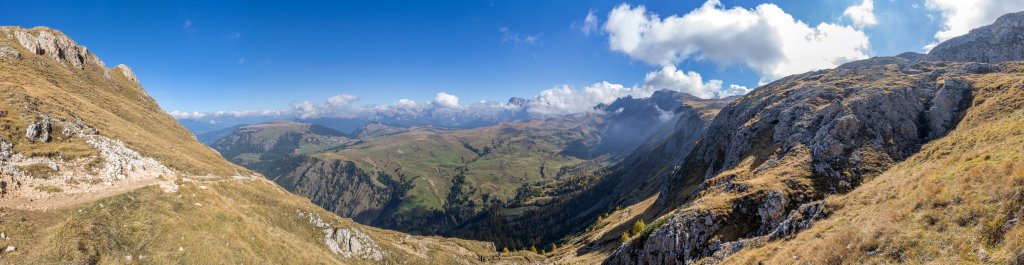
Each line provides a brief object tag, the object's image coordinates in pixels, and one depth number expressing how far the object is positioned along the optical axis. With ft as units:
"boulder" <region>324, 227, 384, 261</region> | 287.07
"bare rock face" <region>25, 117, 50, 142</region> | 209.56
